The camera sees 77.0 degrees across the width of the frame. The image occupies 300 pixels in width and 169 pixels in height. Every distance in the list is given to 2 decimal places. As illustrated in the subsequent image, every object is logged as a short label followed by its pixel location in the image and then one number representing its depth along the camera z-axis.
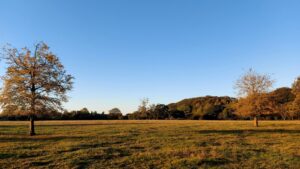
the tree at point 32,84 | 21.02
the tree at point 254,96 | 34.01
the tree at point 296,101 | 32.29
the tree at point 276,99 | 34.54
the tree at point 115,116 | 88.86
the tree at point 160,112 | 98.74
